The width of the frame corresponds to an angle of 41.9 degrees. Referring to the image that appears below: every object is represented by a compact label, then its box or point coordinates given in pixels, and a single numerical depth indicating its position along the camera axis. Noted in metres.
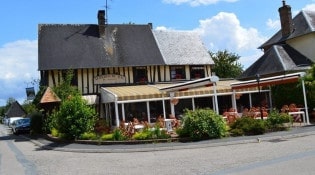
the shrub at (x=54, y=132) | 23.31
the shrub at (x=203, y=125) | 16.70
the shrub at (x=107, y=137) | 18.25
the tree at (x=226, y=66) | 49.78
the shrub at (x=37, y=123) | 31.16
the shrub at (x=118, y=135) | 18.03
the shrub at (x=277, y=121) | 18.02
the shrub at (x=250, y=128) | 17.12
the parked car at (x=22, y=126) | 36.53
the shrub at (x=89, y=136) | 19.32
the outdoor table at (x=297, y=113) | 20.73
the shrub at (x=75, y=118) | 20.19
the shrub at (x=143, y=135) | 17.42
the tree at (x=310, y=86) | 21.91
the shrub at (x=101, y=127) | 21.22
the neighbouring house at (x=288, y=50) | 29.48
